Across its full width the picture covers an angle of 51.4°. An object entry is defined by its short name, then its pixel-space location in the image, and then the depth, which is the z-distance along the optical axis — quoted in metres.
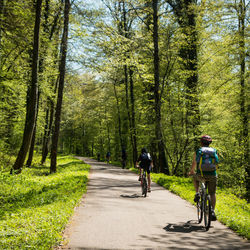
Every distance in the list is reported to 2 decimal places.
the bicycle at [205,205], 5.91
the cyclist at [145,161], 10.39
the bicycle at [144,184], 9.93
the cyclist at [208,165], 6.10
